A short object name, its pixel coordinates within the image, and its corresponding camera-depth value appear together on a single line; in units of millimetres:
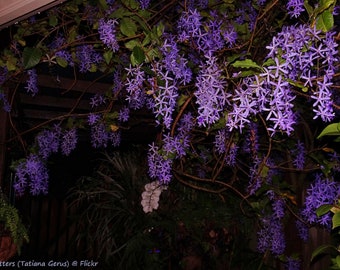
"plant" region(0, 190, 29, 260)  2504
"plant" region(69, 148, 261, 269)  3885
